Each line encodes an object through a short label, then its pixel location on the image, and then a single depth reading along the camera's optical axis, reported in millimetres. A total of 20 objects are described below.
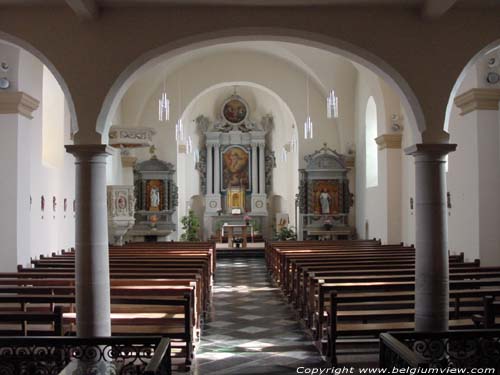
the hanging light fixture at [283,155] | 23338
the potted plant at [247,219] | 22806
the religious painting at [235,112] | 24625
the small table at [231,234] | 20438
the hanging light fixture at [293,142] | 20844
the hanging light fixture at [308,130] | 17903
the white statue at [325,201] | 19344
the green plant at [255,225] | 23819
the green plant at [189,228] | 21547
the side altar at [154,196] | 20078
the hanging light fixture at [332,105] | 15094
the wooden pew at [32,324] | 5516
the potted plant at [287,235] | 20734
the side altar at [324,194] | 19344
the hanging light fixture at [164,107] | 15258
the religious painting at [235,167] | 24781
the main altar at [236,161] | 24297
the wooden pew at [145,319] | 6316
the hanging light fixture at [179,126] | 18625
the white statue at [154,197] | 20125
